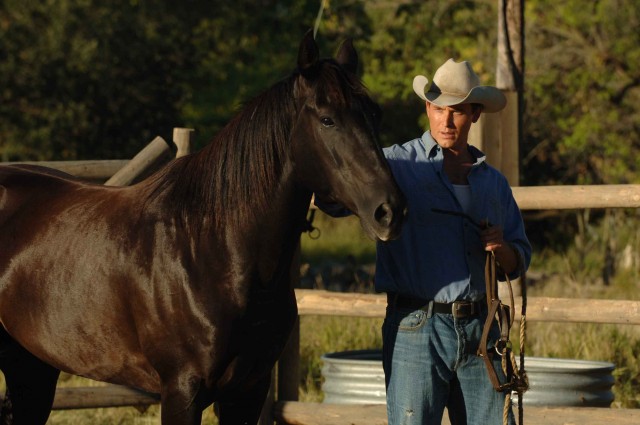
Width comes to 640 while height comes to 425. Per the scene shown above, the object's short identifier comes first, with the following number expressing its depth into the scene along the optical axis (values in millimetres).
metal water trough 10437
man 7191
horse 7035
